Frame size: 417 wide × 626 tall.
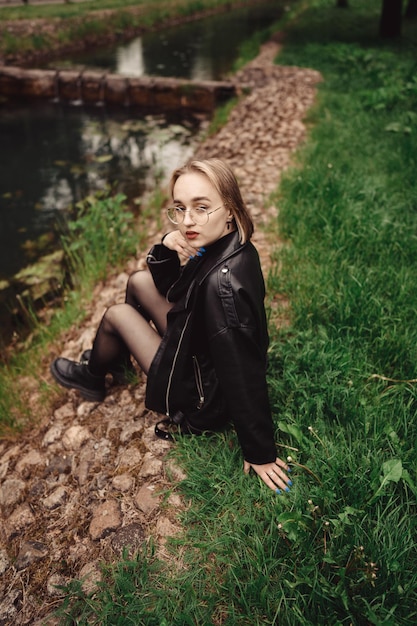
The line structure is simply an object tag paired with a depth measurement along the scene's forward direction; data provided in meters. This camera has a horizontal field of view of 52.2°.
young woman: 1.52
